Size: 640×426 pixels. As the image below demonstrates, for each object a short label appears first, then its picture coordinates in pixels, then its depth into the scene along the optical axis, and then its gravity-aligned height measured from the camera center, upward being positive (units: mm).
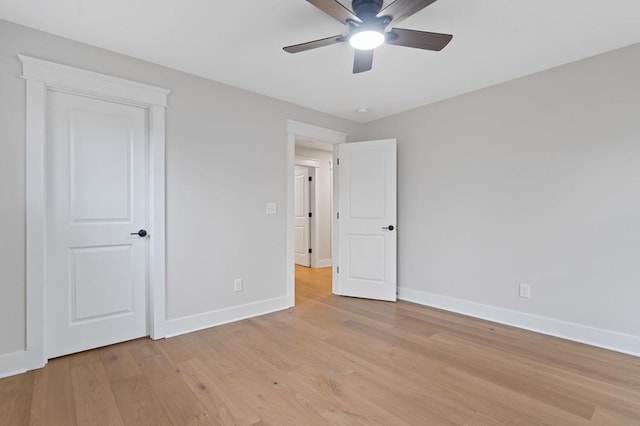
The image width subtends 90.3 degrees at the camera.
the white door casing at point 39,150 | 2238 +428
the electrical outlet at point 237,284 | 3293 -768
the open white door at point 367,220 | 4000 -112
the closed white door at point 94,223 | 2414 -109
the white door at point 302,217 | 6352 -136
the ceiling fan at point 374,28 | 1724 +1091
